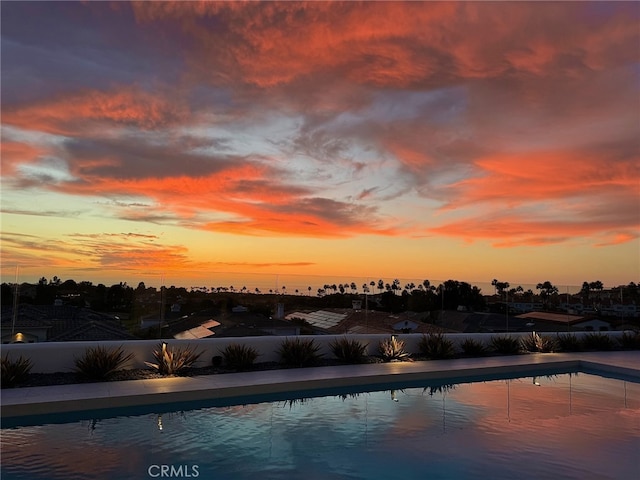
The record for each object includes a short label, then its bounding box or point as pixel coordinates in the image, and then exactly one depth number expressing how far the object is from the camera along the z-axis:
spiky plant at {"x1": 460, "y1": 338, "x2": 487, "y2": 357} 11.47
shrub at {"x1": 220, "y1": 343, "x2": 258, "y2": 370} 8.91
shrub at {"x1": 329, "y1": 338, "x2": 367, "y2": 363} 9.89
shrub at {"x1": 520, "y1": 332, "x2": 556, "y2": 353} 12.52
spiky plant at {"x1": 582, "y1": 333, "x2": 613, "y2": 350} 13.38
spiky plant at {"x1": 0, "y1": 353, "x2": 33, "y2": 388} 7.04
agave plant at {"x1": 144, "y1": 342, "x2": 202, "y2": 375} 8.27
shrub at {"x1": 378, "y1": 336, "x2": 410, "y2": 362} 10.31
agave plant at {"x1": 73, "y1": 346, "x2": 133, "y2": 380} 7.63
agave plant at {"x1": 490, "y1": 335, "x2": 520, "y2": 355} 11.90
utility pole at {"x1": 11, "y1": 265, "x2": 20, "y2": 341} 8.67
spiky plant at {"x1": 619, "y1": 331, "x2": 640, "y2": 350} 13.91
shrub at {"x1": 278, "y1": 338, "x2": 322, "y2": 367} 9.45
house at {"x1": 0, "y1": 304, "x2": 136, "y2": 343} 8.66
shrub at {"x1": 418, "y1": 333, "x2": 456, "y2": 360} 10.81
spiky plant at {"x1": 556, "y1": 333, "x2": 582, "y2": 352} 12.98
